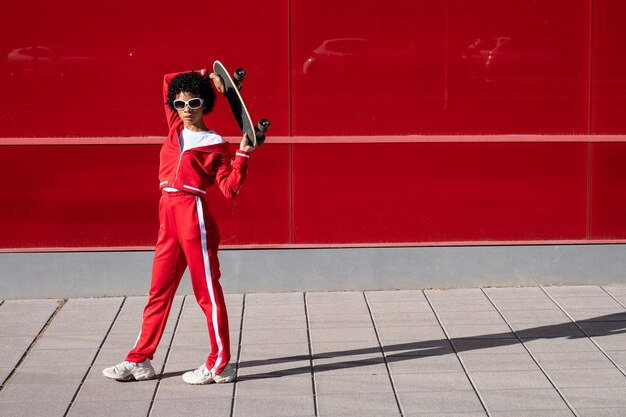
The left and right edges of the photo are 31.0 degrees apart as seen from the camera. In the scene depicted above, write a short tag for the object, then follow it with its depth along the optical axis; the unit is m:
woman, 6.20
